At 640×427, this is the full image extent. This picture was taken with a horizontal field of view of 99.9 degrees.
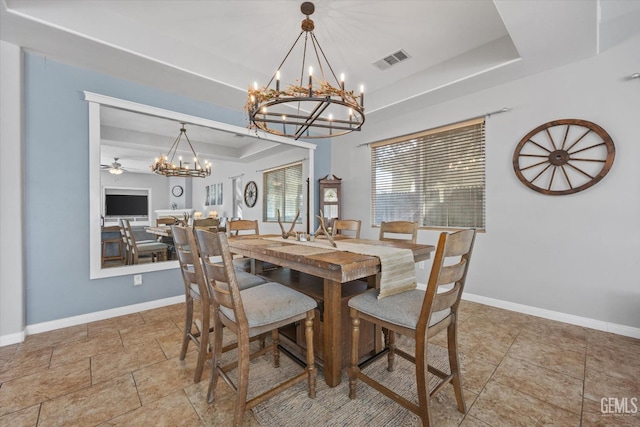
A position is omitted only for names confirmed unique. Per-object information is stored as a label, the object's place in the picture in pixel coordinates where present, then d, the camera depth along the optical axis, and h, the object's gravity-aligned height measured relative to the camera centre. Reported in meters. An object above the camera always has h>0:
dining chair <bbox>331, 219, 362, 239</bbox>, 2.79 -0.15
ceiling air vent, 2.95 +1.72
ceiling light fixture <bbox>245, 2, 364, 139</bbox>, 1.78 +0.80
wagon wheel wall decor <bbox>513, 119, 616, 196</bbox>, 2.45 +0.55
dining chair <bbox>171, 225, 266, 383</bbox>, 1.61 -0.51
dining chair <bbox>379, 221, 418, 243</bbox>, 2.45 -0.15
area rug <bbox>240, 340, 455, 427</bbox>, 1.38 -1.07
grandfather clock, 4.44 +0.22
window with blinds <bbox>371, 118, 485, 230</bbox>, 3.23 +0.47
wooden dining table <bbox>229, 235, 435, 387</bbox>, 1.41 -0.32
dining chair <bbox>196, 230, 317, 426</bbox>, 1.29 -0.55
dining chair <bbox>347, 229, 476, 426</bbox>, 1.22 -0.53
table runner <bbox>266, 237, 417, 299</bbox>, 1.54 -0.33
